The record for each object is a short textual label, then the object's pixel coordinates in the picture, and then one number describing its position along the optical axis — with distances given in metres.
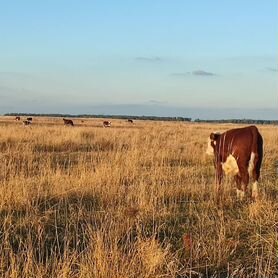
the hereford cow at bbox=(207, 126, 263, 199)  9.04
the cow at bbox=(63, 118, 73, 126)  62.09
